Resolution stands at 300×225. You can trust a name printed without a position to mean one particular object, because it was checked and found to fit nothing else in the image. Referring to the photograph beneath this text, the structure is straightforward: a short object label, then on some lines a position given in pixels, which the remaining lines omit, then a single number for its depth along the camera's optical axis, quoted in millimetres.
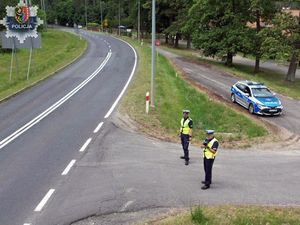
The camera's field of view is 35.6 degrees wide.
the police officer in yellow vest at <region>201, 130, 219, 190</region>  12836
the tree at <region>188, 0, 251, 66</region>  54406
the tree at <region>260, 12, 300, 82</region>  46406
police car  29047
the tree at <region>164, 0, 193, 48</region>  72812
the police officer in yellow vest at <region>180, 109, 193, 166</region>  15331
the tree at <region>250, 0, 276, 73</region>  51844
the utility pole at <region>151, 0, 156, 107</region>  22775
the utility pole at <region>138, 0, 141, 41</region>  88581
